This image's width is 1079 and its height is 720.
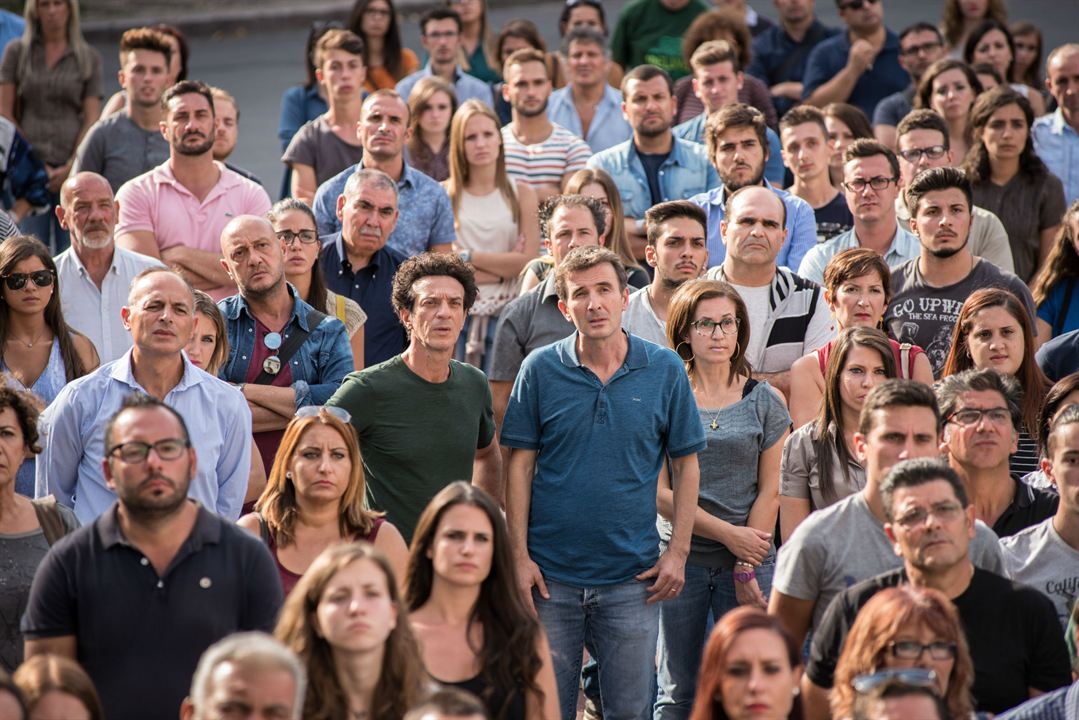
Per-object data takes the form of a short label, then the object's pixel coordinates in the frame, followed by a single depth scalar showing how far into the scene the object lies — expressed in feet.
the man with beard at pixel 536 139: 66.49
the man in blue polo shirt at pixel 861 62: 78.12
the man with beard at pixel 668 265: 49.06
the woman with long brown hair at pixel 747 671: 31.17
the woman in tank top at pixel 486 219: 60.54
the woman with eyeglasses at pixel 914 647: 31.48
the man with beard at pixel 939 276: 49.98
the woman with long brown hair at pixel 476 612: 34.35
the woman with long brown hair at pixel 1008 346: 44.88
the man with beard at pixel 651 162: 63.10
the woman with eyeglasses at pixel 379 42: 75.61
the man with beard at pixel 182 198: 56.03
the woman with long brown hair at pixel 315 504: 38.58
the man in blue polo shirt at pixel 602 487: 40.78
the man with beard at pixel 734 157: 57.98
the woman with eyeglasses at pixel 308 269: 50.93
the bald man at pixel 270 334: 46.75
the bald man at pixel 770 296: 48.85
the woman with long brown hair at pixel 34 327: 45.65
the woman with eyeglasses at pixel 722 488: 42.75
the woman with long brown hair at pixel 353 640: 31.65
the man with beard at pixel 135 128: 64.75
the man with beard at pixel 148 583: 32.65
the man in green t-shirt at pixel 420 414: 42.45
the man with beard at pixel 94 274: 50.65
